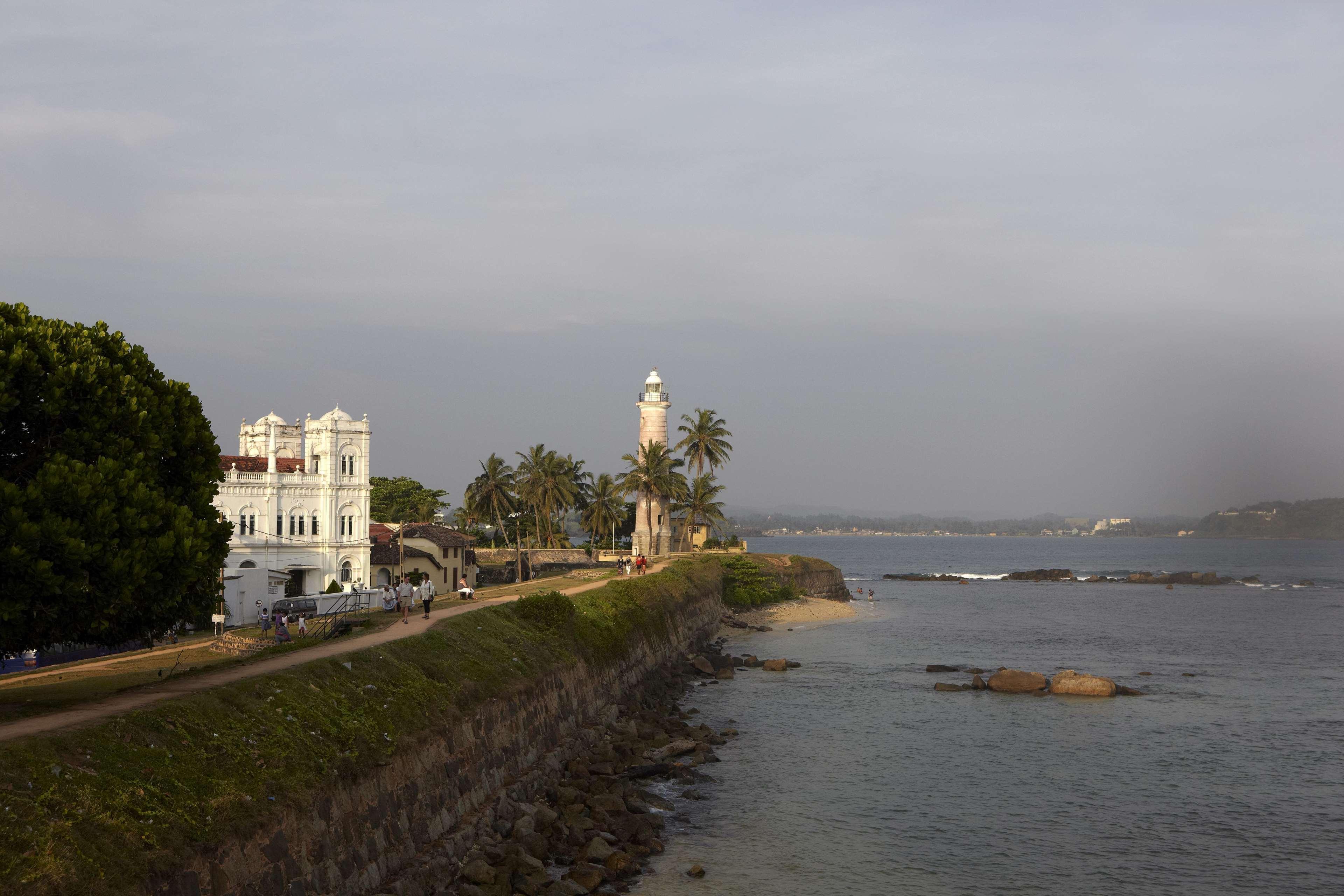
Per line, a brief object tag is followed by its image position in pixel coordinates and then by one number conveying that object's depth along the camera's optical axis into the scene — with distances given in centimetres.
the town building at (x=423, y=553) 6750
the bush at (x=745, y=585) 8719
